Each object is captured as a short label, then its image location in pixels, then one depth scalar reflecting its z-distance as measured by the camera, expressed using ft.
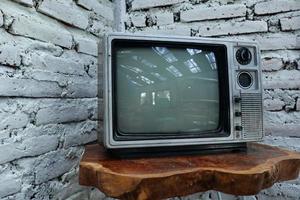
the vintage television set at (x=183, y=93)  2.33
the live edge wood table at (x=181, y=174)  1.82
